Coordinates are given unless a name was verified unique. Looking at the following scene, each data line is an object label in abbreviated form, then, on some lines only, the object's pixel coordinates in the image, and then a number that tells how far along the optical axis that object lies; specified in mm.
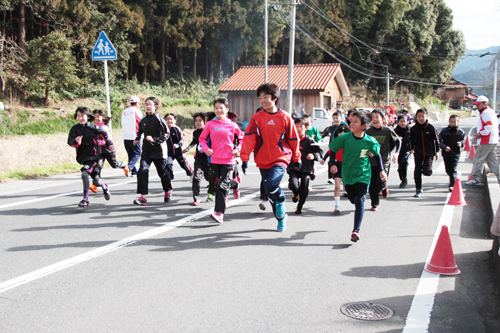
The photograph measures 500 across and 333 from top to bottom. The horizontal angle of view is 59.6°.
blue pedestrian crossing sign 11555
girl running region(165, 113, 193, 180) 8619
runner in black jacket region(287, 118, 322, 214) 7066
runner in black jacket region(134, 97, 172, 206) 7398
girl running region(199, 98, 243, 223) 6516
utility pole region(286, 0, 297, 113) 20609
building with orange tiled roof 33100
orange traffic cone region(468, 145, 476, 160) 15204
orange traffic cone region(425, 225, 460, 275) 4367
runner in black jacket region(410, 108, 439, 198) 8797
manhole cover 3418
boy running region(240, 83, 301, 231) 5824
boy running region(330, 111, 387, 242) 5527
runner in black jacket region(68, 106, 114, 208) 7289
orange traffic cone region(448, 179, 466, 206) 7812
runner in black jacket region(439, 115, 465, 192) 9234
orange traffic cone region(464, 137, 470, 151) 18500
